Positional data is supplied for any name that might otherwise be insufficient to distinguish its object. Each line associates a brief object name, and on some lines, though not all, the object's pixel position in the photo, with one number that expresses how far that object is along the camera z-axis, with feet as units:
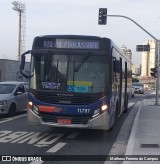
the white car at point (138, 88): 203.72
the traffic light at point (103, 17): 90.94
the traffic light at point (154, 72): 98.02
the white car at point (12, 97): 56.70
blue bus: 37.65
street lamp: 295.07
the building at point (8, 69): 161.48
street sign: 111.96
